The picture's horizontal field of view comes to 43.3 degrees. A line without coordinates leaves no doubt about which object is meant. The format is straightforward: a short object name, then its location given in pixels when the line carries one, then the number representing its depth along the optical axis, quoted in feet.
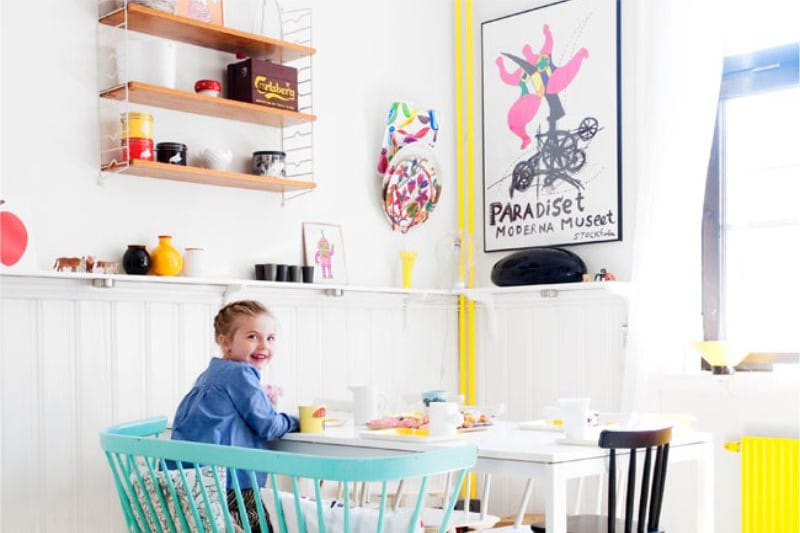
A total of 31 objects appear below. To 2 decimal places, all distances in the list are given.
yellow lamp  12.53
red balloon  10.58
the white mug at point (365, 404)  10.31
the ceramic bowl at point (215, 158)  12.36
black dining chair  8.16
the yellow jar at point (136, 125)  11.55
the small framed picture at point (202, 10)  12.22
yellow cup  9.54
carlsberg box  12.69
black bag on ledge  14.15
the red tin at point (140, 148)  11.51
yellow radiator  11.70
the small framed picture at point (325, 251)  13.91
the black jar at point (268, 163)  12.86
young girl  8.89
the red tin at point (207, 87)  12.28
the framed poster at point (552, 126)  14.34
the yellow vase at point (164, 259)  11.77
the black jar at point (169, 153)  11.84
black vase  11.55
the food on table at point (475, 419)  9.77
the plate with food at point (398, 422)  9.36
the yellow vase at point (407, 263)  14.93
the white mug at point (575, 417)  8.75
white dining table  7.75
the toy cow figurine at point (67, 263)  10.98
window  13.00
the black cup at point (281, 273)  13.12
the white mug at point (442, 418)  8.80
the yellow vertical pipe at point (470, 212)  15.69
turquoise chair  6.49
